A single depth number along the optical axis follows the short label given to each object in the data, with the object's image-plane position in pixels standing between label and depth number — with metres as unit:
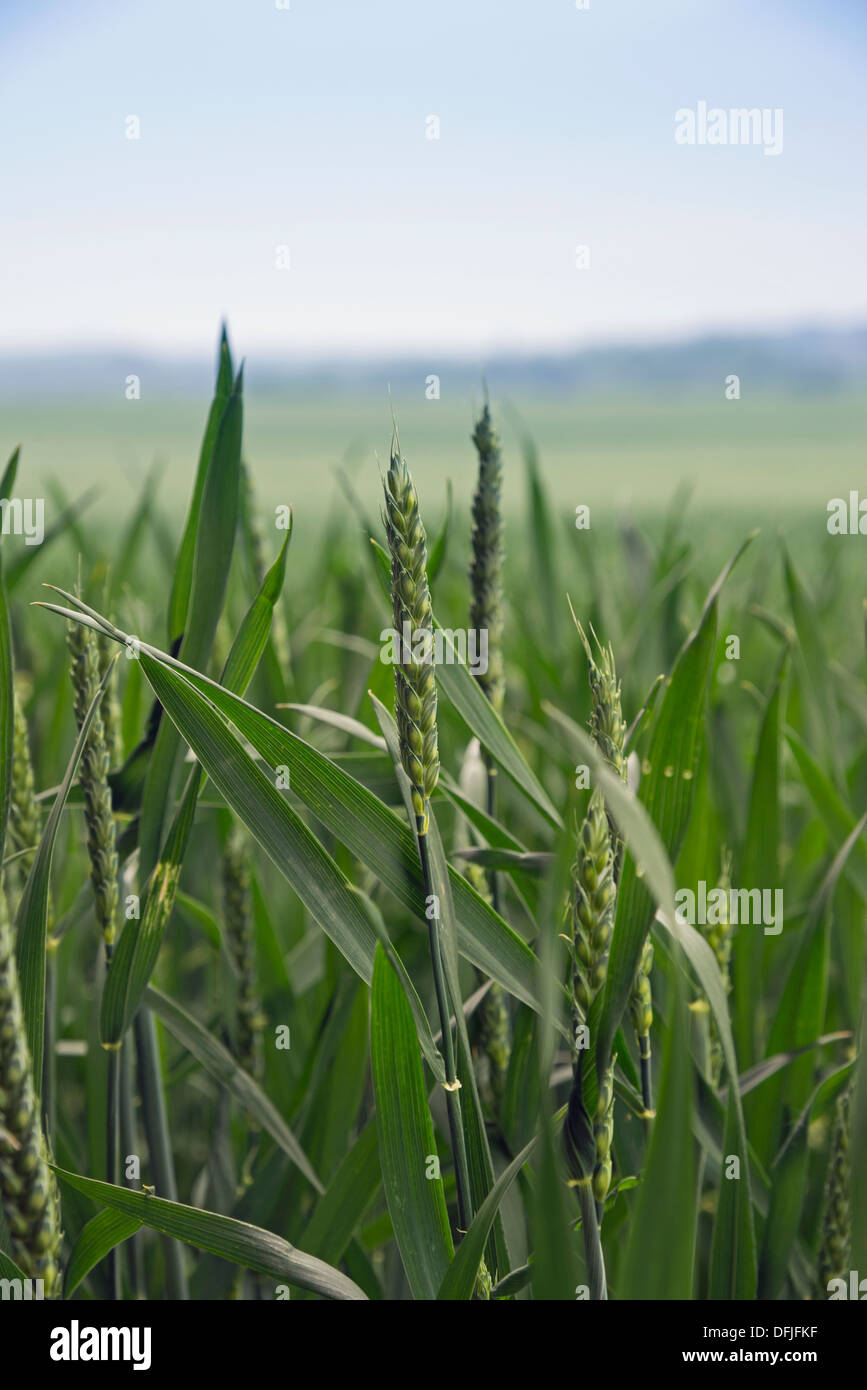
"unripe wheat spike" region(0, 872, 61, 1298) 0.28
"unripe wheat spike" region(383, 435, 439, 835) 0.32
